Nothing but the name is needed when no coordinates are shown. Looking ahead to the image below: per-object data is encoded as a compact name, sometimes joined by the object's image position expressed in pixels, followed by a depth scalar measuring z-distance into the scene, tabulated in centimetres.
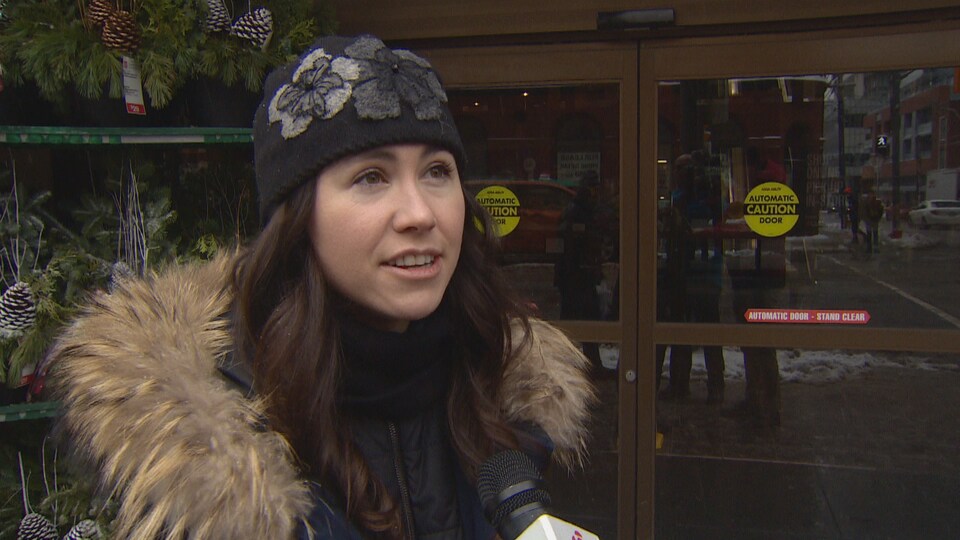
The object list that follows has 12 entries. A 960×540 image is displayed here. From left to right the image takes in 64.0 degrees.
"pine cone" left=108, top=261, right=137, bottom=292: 252
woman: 119
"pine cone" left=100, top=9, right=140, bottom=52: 252
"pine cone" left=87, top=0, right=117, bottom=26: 252
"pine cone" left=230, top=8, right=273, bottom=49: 270
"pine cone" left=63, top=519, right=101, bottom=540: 245
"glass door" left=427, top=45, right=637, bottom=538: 346
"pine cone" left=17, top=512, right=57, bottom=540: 249
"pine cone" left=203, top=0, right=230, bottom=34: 266
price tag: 258
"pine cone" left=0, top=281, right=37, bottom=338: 244
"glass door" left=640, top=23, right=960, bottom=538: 330
